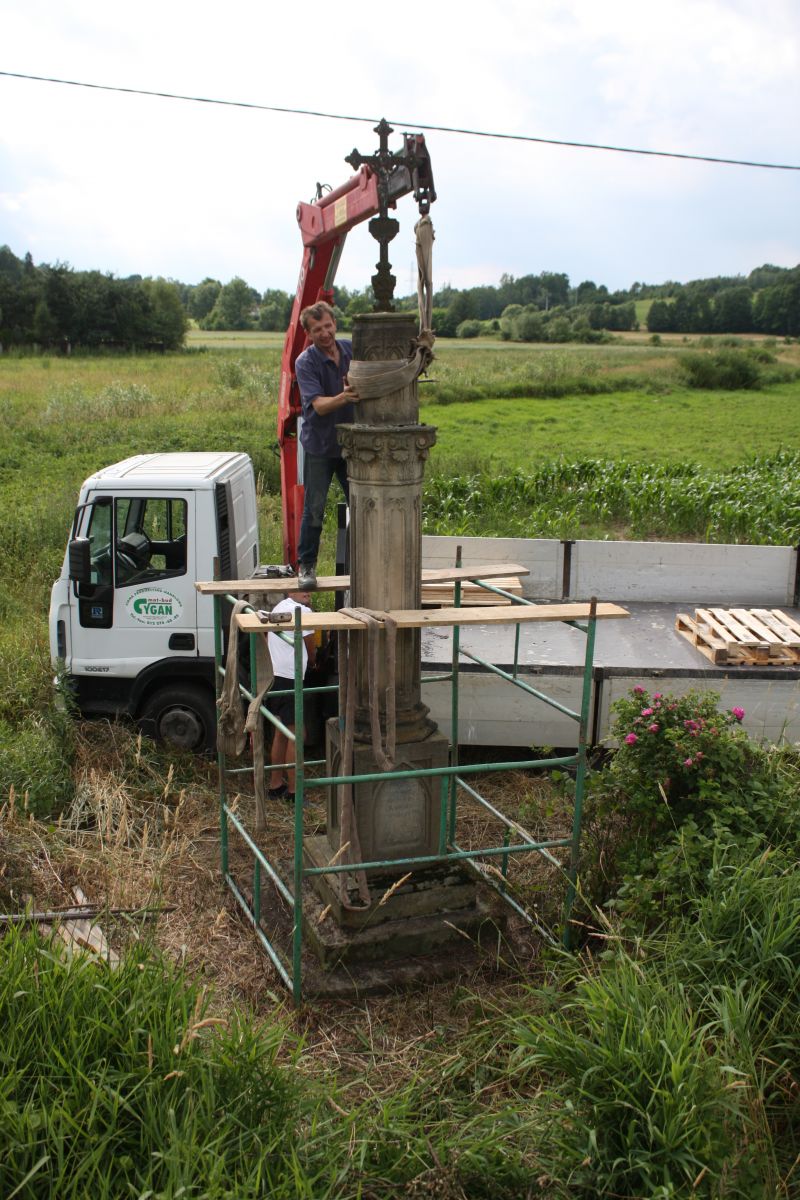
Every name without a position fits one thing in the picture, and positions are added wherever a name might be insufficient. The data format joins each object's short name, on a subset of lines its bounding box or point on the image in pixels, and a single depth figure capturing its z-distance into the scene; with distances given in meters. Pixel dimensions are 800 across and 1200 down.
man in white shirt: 6.75
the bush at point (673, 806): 4.75
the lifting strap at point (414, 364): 4.74
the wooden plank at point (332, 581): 5.33
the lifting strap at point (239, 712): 4.72
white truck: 6.87
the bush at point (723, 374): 42.22
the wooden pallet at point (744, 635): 7.62
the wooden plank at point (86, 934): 4.59
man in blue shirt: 6.28
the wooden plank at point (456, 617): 4.52
